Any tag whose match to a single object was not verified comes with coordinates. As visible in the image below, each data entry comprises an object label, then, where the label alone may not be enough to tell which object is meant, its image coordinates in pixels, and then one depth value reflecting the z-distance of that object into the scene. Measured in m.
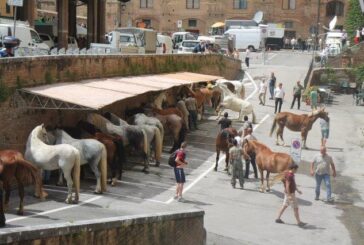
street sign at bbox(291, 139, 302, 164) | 20.59
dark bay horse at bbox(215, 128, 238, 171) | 22.17
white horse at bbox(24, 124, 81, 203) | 16.75
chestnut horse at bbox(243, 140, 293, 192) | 19.38
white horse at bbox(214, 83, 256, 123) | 31.20
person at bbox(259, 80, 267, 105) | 37.50
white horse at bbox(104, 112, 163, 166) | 21.84
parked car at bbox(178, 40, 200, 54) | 55.42
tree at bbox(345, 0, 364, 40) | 58.31
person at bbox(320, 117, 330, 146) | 27.41
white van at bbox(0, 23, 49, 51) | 26.06
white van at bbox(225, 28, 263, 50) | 68.19
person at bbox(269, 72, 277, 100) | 39.97
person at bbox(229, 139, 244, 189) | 20.09
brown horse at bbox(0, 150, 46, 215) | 15.02
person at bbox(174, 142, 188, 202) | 18.12
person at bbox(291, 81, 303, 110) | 36.81
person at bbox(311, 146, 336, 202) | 19.38
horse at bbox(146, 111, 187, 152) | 24.52
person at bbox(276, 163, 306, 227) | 16.98
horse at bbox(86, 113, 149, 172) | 20.91
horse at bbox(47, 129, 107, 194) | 17.84
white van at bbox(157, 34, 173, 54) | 44.56
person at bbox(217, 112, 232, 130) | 24.16
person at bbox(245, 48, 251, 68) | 54.80
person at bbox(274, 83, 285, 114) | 34.18
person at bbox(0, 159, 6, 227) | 13.42
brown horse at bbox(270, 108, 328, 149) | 27.38
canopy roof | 18.45
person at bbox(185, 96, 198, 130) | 30.08
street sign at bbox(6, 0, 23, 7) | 19.69
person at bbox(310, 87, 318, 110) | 36.78
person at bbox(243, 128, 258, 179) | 21.34
